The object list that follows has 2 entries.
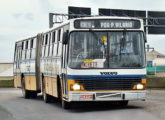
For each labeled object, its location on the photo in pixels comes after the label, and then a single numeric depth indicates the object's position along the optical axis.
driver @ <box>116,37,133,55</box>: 16.19
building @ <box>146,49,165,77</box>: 67.46
